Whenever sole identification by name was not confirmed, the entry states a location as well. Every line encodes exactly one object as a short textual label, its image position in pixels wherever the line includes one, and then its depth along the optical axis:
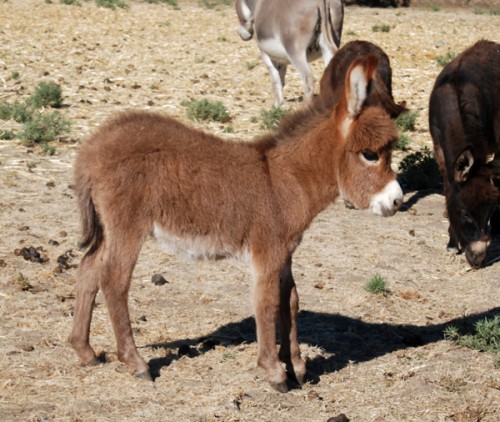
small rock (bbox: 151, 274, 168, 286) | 7.10
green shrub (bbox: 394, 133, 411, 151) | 12.05
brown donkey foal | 5.20
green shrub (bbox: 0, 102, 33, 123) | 12.35
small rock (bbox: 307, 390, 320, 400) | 5.30
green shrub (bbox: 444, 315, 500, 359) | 6.05
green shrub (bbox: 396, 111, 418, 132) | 13.09
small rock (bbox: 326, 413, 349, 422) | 4.93
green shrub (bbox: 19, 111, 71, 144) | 11.24
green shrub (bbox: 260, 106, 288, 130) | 12.59
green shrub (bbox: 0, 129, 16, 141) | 11.35
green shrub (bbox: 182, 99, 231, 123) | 13.05
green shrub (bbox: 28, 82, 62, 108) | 13.26
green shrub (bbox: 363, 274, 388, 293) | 7.23
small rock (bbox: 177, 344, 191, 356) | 5.82
